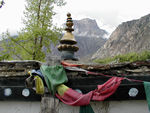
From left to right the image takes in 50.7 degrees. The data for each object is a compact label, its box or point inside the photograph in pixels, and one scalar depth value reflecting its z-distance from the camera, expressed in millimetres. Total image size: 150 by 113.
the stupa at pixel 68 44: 6000
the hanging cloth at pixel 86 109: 2973
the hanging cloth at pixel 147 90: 2806
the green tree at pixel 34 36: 12180
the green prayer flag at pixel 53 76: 3026
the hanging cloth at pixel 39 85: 3074
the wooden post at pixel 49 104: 3079
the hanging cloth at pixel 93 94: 2836
